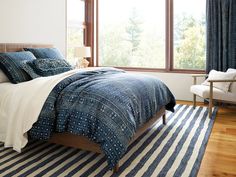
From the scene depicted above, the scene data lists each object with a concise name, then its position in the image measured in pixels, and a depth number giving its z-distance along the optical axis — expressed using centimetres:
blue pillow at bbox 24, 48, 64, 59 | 396
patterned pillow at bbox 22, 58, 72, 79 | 338
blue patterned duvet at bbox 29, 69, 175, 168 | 232
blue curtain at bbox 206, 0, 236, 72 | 482
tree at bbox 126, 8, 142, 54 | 604
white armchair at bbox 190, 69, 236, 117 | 416
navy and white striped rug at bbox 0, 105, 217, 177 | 239
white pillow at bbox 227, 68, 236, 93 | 428
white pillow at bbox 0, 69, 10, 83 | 335
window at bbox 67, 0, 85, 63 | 573
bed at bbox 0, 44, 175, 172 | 247
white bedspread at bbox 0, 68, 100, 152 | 266
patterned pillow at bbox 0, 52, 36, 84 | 326
